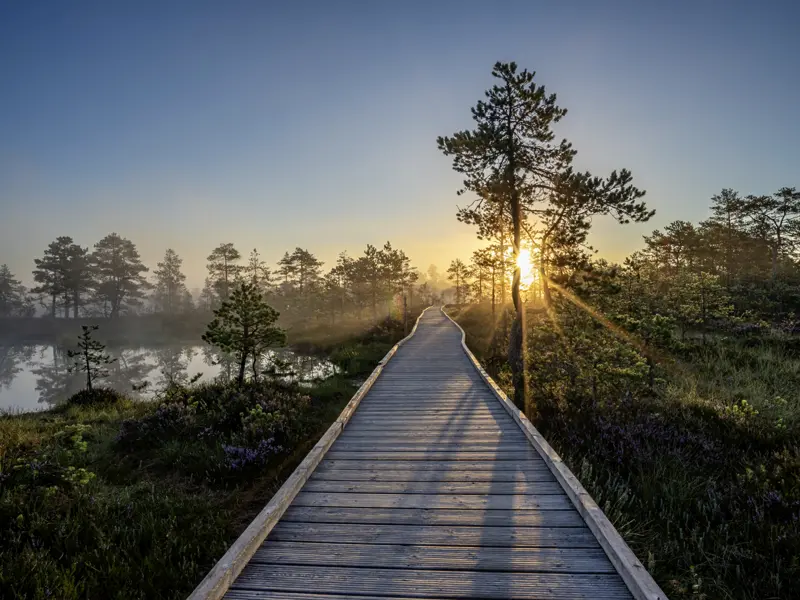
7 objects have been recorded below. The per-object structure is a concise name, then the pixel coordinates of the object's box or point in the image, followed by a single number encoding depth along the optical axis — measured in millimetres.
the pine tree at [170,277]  76062
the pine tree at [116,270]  57938
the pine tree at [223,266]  60625
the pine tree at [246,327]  9930
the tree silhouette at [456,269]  59938
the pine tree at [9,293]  74412
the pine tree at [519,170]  12164
